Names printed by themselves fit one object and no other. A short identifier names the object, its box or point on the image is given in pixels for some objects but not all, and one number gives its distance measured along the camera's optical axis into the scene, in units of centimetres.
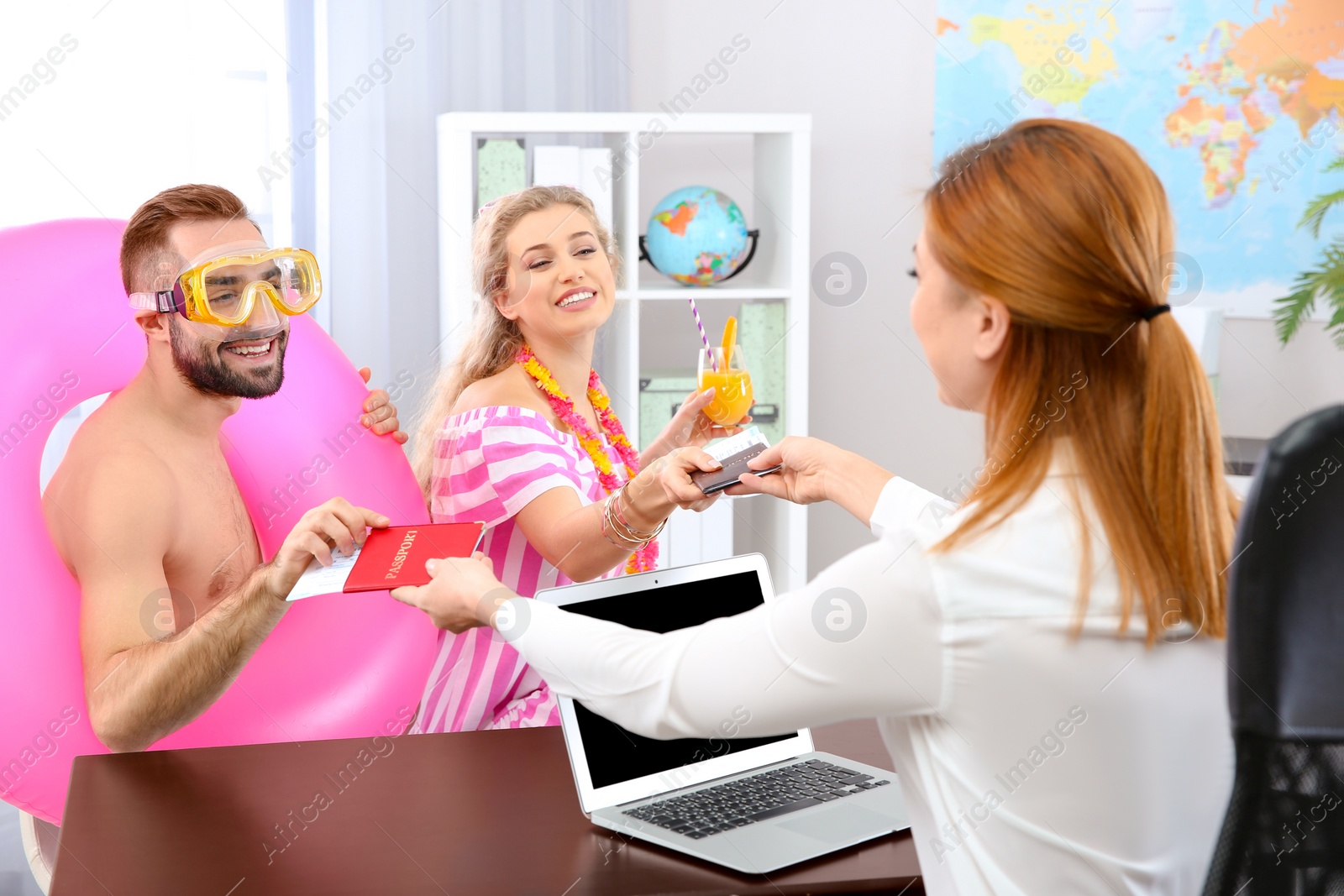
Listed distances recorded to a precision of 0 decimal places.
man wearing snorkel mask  143
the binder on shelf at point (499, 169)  286
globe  302
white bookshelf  288
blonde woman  166
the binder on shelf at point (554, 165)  287
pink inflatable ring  145
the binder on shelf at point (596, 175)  293
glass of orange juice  191
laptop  111
